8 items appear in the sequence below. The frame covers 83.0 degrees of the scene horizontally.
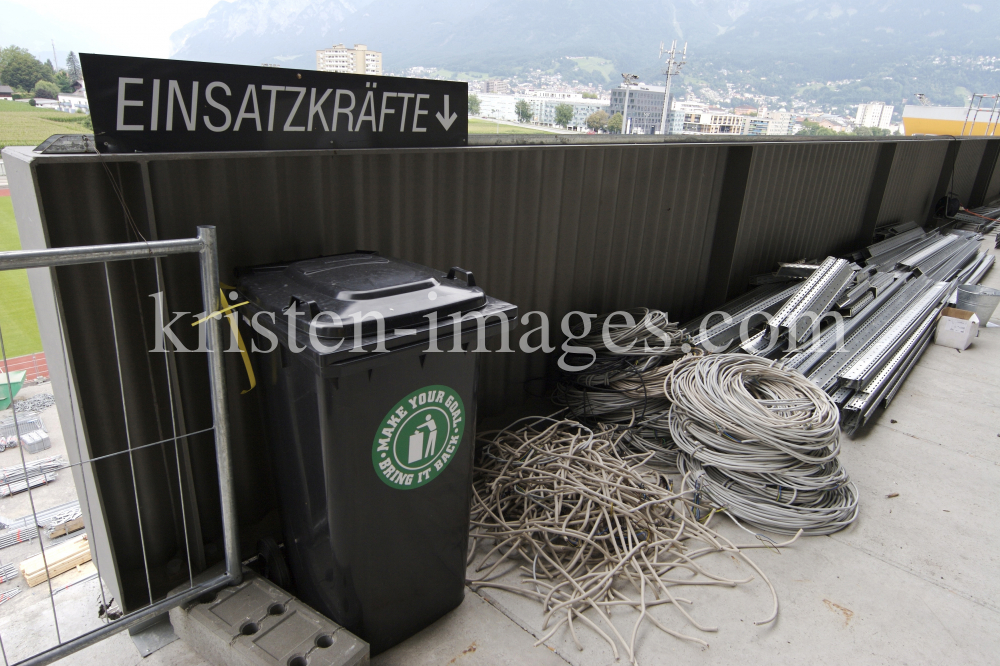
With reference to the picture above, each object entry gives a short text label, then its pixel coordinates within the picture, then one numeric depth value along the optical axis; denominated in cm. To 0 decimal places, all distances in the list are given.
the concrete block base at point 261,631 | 170
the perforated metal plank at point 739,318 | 433
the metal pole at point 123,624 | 166
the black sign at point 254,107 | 163
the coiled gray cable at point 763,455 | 288
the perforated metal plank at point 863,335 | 409
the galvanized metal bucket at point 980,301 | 597
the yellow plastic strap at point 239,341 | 181
